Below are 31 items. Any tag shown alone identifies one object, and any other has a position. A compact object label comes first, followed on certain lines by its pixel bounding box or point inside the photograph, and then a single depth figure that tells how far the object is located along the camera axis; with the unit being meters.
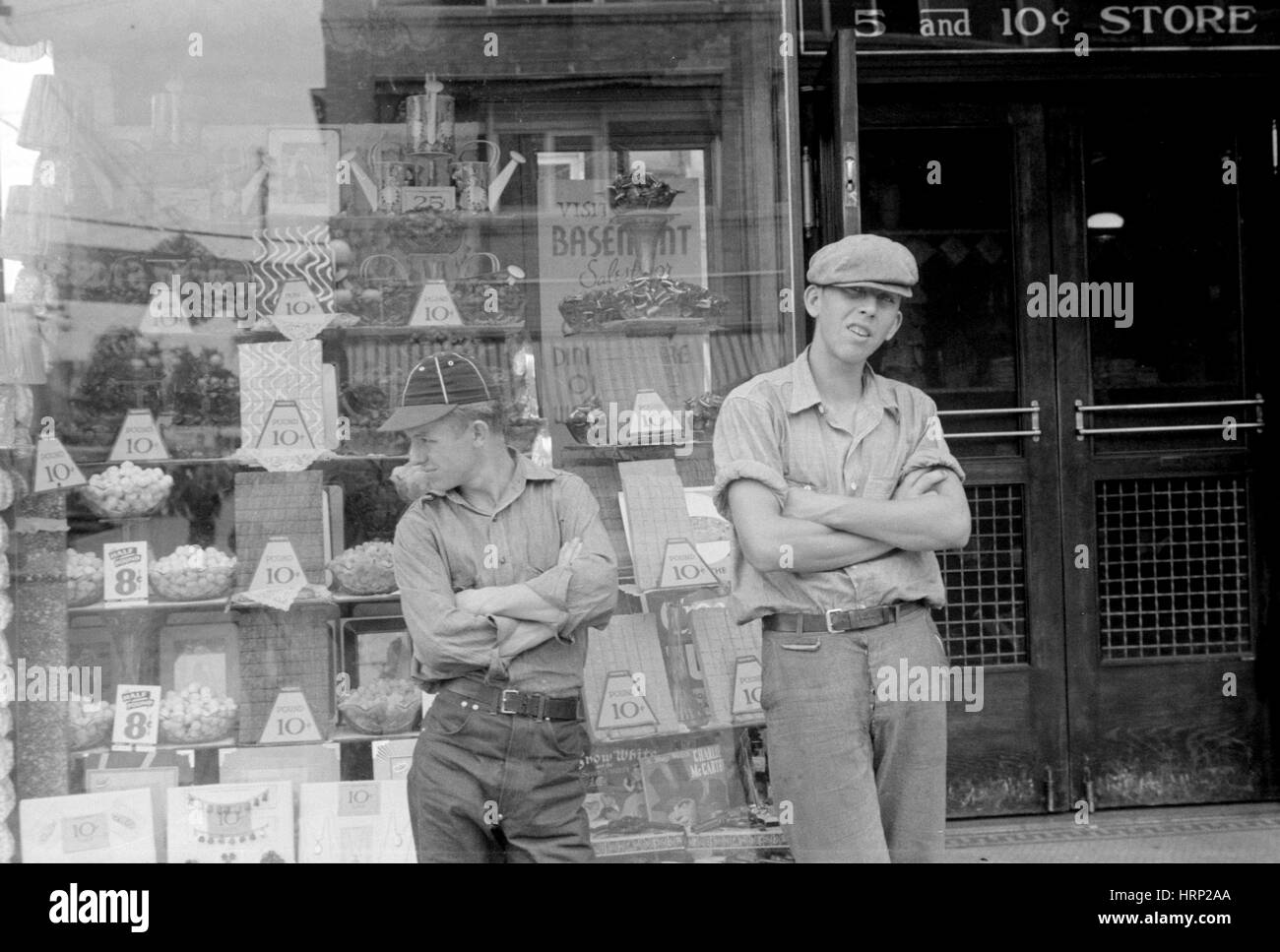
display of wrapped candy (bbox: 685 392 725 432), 4.64
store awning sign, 4.91
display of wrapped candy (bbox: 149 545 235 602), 4.44
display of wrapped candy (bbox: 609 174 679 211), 4.71
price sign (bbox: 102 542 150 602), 4.43
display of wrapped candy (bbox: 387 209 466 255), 4.64
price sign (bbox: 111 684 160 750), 4.45
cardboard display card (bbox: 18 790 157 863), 4.30
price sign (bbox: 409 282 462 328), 4.60
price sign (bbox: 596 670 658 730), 4.56
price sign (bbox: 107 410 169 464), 4.45
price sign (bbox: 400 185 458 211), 4.65
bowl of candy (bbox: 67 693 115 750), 4.39
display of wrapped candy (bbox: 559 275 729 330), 4.66
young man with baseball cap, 3.36
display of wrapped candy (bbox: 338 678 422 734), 4.48
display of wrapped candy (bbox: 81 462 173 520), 4.41
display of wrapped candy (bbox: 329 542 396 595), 4.49
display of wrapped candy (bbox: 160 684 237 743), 4.46
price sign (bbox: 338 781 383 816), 4.46
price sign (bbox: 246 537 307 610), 4.49
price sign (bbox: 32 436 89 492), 4.39
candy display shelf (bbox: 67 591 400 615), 4.42
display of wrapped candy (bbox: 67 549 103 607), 4.39
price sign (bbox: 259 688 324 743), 4.48
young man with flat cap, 3.30
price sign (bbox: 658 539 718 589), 4.54
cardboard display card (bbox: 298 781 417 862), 4.41
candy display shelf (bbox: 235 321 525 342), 4.55
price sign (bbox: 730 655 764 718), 4.55
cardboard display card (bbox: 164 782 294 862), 4.39
